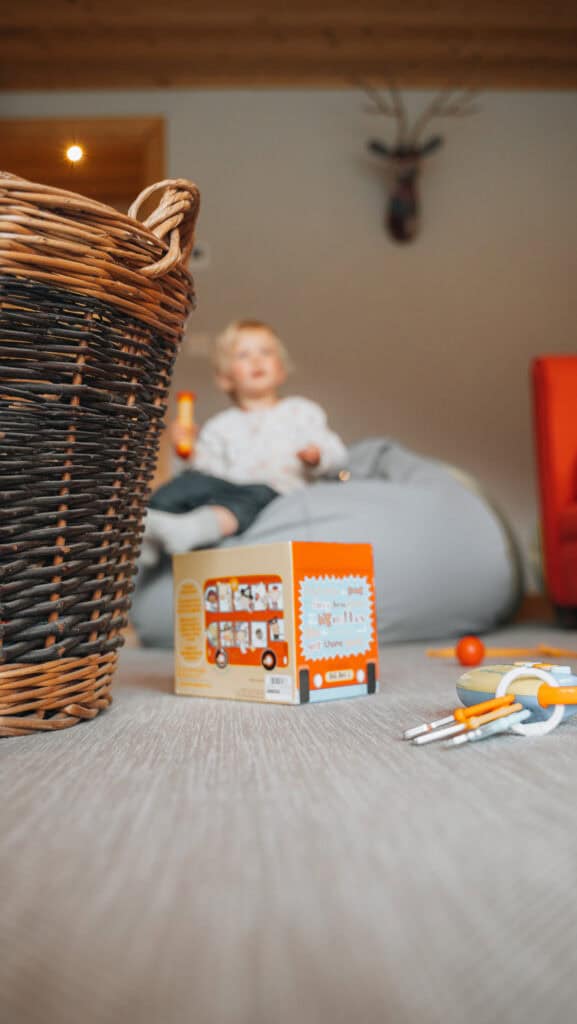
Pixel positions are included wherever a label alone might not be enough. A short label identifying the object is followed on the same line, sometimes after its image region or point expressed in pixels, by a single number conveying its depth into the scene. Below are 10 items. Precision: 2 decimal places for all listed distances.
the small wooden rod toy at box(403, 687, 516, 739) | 0.72
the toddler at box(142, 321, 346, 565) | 1.92
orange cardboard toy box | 0.96
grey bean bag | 1.92
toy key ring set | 0.71
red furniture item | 2.29
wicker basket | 0.71
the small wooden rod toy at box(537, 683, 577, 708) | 0.75
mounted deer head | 3.59
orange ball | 1.39
